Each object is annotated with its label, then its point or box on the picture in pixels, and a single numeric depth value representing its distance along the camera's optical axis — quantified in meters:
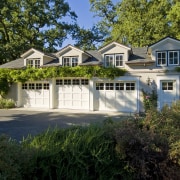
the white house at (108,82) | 17.45
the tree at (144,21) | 27.95
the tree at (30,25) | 29.19
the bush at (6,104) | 20.72
